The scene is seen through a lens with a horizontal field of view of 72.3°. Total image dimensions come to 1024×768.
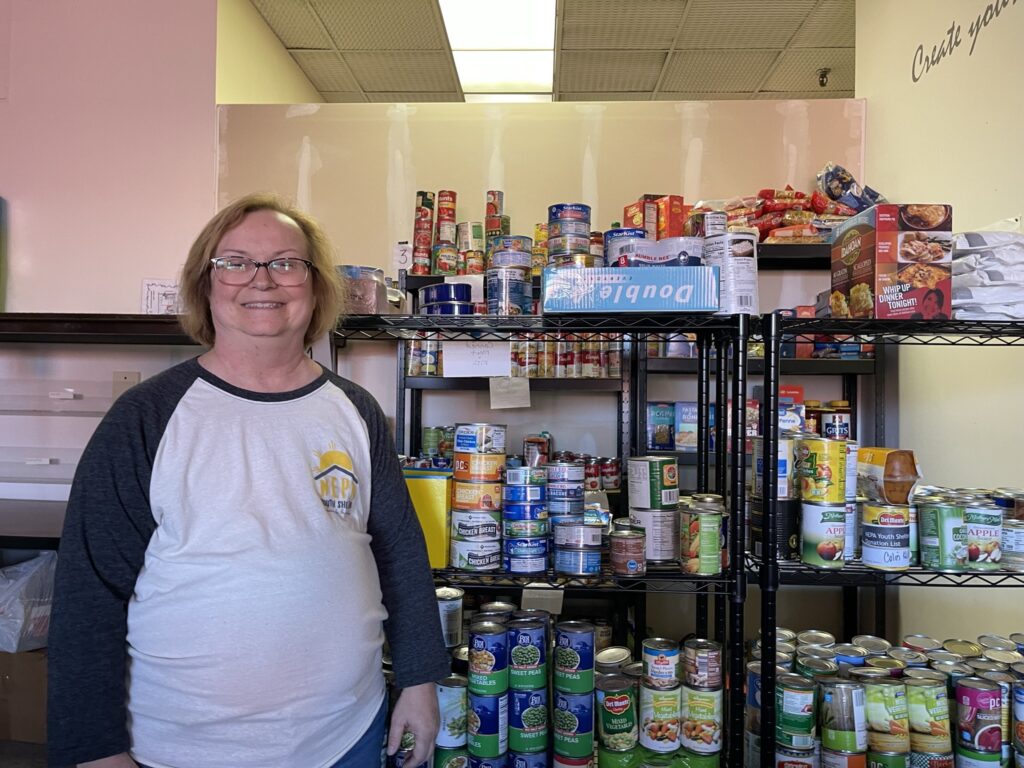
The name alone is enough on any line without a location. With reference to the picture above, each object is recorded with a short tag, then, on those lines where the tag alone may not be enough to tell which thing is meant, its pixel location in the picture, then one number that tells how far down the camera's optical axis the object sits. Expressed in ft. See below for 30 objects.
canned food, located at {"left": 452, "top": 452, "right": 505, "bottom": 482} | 5.22
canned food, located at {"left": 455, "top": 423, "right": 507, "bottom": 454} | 5.22
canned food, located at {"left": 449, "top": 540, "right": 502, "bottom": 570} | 5.18
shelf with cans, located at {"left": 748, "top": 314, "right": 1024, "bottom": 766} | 5.11
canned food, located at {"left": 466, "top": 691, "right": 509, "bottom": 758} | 5.08
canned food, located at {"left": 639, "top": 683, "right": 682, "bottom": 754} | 5.22
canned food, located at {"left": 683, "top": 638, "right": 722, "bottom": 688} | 5.25
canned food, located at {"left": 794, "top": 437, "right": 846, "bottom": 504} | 5.26
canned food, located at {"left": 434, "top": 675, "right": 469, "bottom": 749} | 5.14
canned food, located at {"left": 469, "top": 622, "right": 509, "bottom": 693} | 5.09
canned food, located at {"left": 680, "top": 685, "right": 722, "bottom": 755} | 5.20
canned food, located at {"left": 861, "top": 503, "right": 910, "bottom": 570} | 5.27
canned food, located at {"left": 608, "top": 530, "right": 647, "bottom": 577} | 5.17
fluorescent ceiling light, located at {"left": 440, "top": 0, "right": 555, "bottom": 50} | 11.61
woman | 3.56
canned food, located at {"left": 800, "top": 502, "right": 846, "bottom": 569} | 5.23
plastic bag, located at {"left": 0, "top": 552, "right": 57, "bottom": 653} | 8.71
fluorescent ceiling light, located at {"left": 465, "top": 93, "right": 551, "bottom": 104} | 15.20
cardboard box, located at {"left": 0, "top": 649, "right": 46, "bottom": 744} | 8.66
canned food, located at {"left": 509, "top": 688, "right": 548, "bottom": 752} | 5.17
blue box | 5.05
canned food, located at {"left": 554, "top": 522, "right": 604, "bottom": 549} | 5.21
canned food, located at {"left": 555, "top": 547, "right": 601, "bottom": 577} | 5.18
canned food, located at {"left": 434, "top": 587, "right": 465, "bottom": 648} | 5.48
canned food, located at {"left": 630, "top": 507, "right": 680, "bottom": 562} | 5.36
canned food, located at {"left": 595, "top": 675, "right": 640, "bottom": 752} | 5.21
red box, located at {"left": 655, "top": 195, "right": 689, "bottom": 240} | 6.54
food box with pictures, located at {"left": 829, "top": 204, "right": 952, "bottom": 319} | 5.21
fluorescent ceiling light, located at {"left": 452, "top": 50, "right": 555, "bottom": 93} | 13.40
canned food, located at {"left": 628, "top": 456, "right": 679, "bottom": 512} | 5.35
